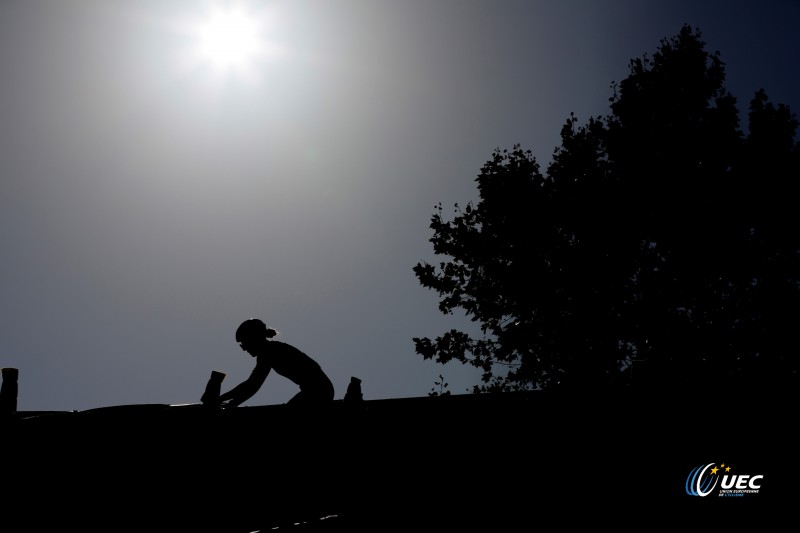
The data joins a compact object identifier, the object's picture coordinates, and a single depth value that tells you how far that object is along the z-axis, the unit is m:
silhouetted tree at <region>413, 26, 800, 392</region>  16.11
